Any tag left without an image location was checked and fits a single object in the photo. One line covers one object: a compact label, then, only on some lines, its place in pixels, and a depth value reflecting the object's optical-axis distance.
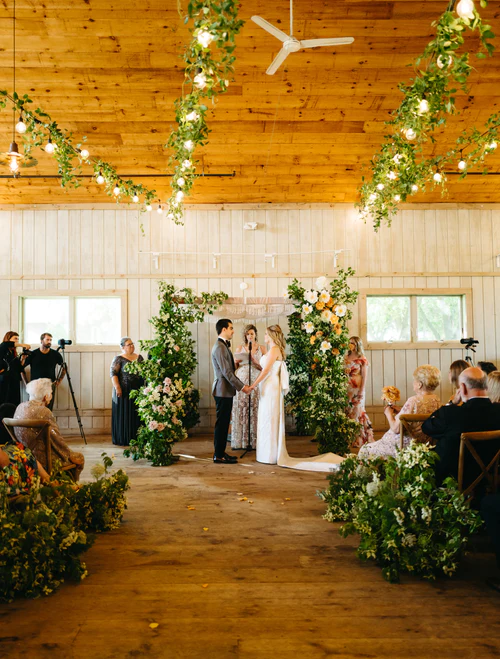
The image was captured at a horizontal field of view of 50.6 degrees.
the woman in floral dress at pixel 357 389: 6.82
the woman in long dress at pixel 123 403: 7.30
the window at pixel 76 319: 8.62
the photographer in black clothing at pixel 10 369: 7.30
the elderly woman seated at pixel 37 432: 3.75
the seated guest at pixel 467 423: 3.17
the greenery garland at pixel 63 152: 4.79
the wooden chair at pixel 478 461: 3.04
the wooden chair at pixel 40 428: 3.63
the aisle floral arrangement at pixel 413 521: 2.90
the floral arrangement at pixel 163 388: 5.95
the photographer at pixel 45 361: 7.54
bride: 6.03
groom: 6.00
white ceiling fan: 3.48
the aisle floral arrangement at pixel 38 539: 2.68
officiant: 7.00
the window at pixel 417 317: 8.80
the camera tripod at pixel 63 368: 7.49
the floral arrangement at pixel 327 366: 6.32
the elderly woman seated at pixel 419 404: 3.95
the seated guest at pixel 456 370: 4.56
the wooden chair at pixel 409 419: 3.74
